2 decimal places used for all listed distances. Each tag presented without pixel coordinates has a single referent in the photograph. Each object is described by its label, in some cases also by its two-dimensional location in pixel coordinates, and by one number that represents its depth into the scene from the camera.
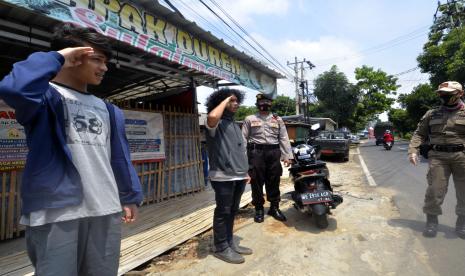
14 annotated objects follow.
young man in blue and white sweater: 1.52
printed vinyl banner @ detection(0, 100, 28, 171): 4.12
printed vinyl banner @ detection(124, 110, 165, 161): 5.86
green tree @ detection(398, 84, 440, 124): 27.06
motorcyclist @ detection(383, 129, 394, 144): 21.45
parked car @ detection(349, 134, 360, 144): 34.33
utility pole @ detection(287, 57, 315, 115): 31.80
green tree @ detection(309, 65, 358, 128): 33.88
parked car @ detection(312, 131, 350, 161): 15.53
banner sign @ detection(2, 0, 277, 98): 3.12
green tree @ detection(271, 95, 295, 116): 45.83
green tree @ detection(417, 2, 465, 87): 17.03
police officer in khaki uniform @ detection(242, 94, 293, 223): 4.81
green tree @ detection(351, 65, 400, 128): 36.69
